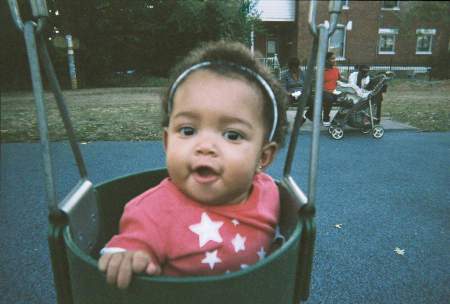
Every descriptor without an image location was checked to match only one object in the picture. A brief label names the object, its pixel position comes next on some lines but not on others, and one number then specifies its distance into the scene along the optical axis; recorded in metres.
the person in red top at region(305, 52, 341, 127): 5.64
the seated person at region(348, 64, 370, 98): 6.15
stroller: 5.05
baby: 0.92
